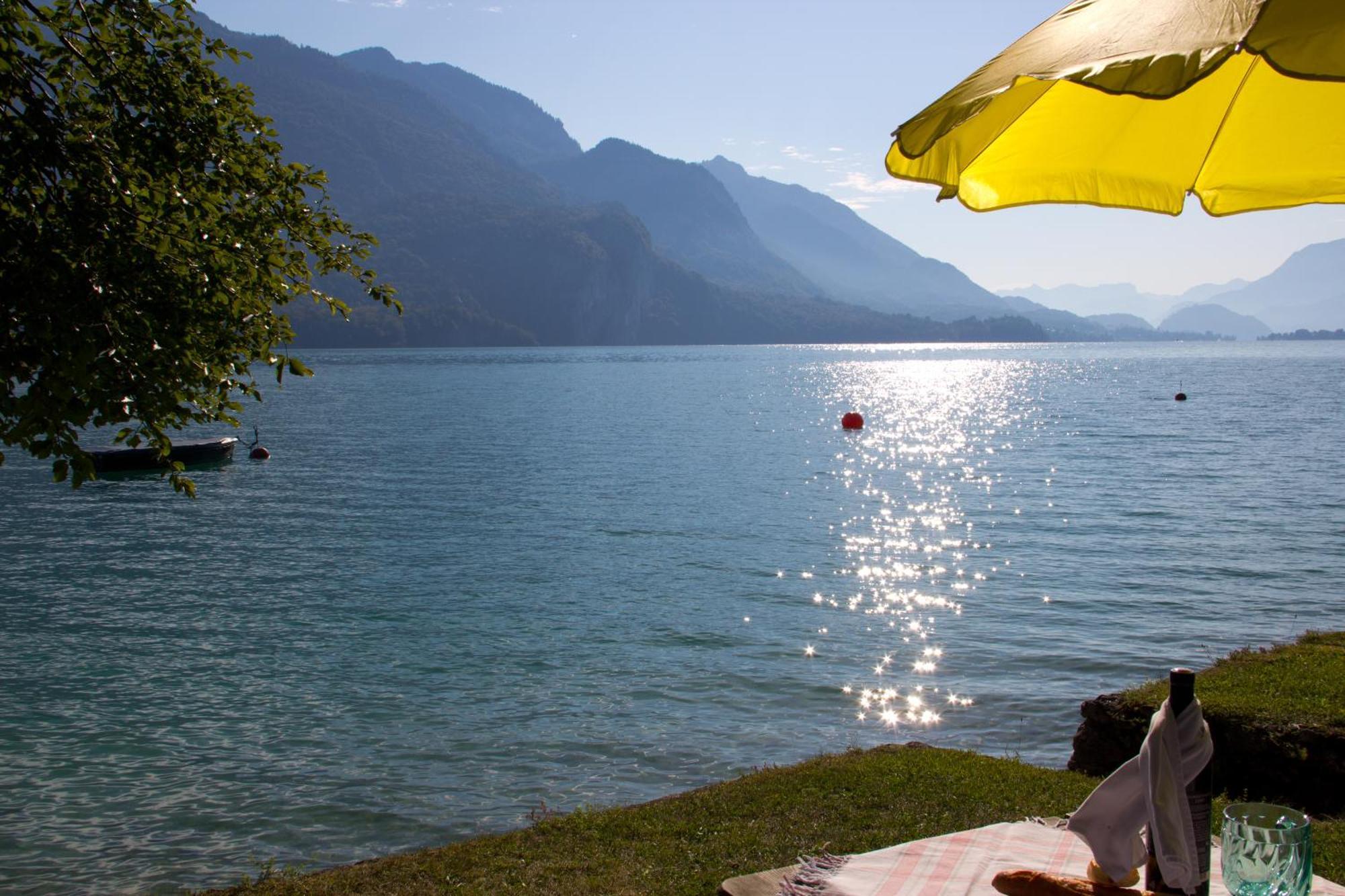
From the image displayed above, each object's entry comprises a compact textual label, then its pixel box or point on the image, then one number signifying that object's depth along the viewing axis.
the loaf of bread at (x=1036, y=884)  3.73
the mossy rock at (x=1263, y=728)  7.88
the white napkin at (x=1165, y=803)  3.52
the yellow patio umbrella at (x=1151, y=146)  4.61
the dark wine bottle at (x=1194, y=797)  3.49
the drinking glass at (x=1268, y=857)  3.43
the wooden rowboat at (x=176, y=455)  41.62
